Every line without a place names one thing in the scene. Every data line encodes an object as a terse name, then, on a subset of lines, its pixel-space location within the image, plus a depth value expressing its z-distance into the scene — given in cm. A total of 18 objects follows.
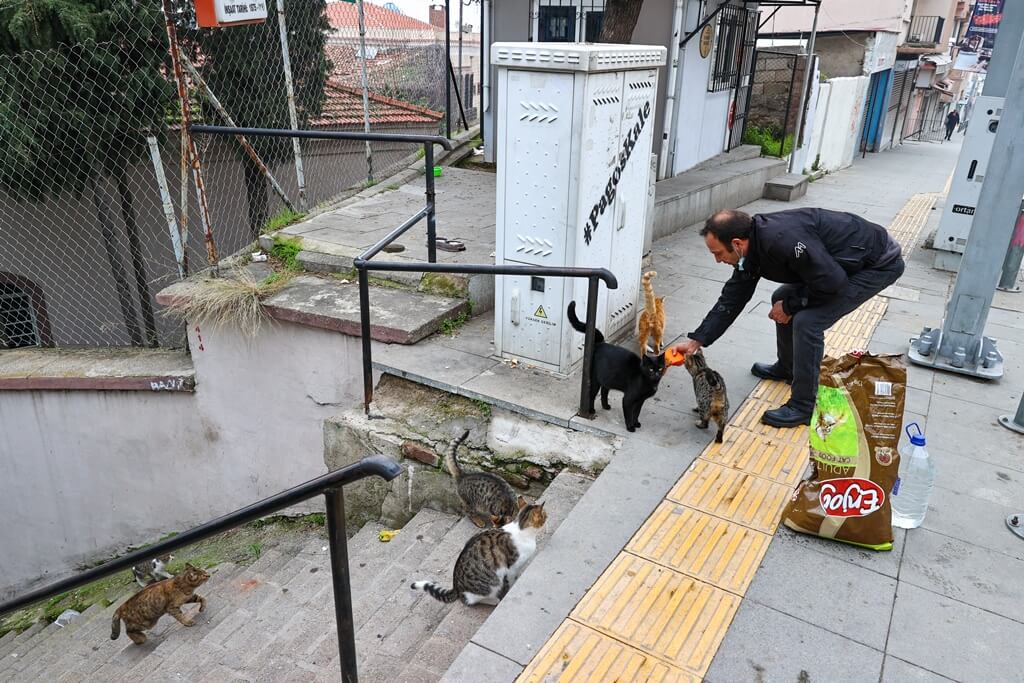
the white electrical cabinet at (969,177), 662
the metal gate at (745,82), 1142
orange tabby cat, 463
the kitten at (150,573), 479
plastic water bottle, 319
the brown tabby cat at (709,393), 380
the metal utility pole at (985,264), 439
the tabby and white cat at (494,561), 306
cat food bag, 292
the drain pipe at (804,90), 1187
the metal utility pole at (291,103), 647
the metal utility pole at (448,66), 920
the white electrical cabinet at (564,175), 372
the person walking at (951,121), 2798
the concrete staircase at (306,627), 320
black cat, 370
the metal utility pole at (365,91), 749
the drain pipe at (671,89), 871
